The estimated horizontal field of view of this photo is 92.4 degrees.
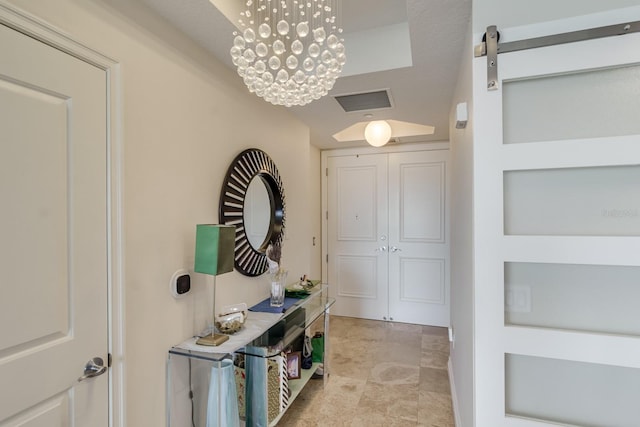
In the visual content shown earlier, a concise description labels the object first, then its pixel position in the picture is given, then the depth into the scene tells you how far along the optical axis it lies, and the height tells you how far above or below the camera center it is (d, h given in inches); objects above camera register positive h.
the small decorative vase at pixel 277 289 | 86.7 -20.7
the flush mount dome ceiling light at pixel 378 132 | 121.5 +32.8
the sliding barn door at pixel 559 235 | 49.4 -3.8
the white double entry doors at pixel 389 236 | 158.9 -11.7
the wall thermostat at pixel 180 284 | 61.4 -13.6
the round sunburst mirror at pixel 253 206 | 79.1 +2.8
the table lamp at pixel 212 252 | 59.8 -7.1
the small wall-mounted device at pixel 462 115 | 64.8 +21.3
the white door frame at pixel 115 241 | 49.4 -3.8
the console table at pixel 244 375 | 59.6 -35.6
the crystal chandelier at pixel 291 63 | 48.9 +26.3
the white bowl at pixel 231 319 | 66.5 -22.7
